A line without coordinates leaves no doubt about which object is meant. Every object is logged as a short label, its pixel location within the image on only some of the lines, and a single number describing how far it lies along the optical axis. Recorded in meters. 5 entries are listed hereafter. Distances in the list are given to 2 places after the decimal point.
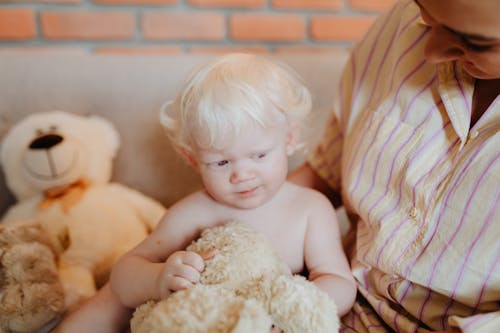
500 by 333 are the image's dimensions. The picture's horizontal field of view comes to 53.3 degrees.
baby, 0.71
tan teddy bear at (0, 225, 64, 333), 0.76
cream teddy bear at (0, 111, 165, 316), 0.99
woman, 0.60
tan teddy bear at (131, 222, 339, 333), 0.56
